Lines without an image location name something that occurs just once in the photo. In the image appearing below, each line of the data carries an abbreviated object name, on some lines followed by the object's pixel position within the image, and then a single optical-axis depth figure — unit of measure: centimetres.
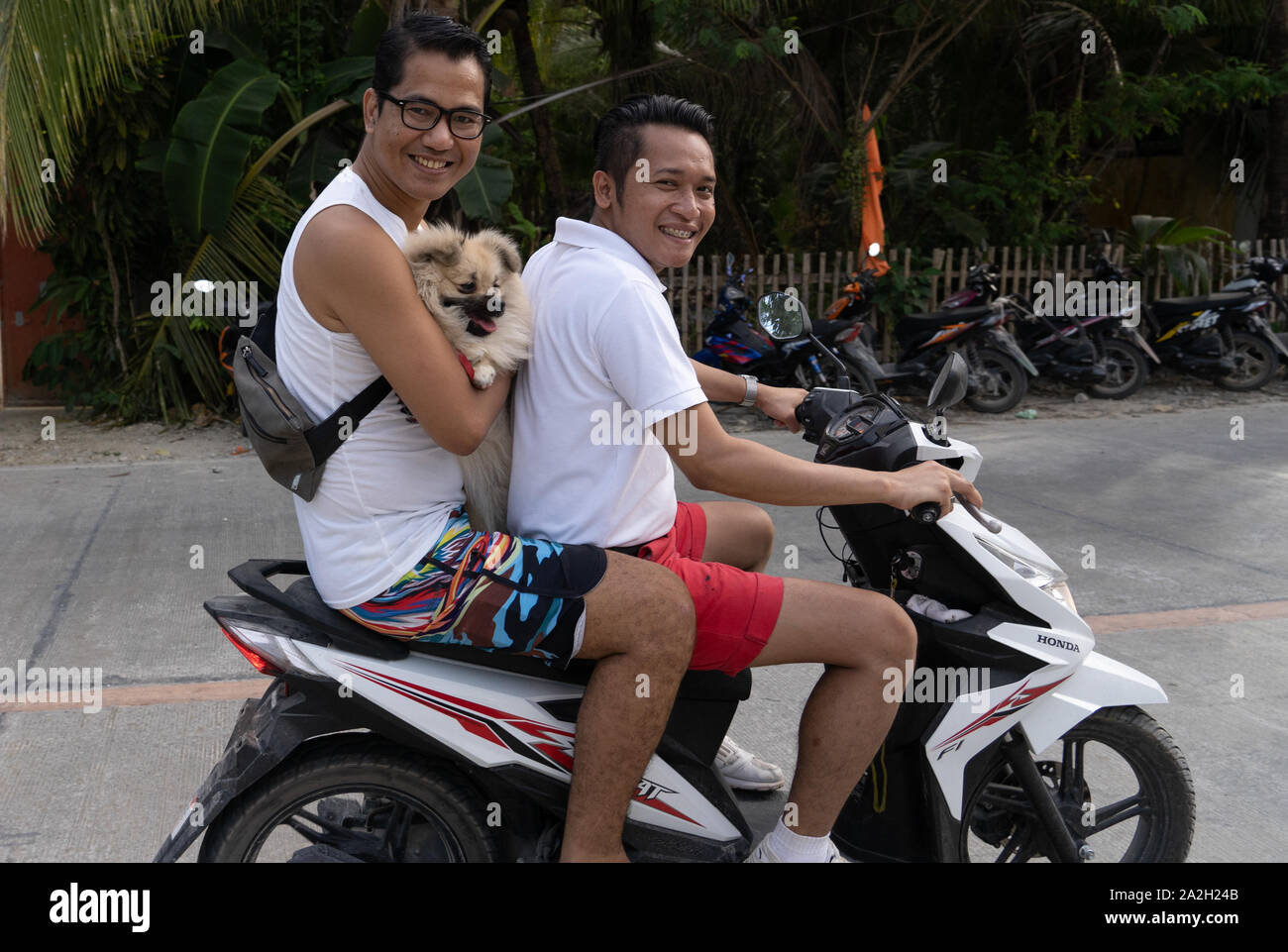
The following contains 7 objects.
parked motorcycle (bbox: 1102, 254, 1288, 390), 1081
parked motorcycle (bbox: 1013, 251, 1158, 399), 1051
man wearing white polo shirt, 232
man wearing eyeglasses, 220
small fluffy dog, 227
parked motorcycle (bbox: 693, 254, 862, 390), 979
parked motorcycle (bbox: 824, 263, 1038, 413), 1002
